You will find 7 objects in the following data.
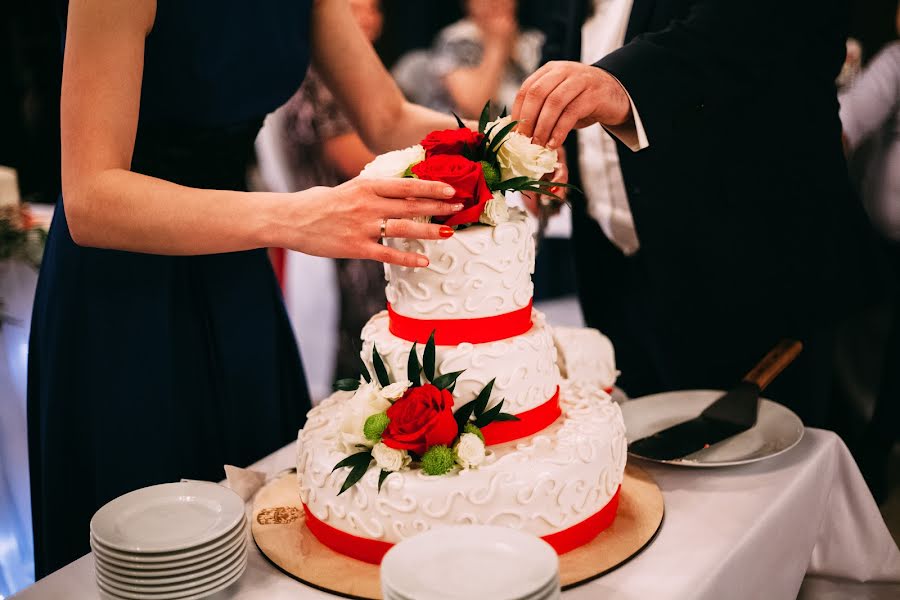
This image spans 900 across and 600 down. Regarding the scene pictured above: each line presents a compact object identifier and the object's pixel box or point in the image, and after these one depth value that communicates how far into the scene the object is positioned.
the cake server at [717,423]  1.79
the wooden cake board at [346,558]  1.37
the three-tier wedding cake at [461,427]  1.39
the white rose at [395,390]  1.42
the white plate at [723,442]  1.75
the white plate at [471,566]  1.10
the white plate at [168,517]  1.30
